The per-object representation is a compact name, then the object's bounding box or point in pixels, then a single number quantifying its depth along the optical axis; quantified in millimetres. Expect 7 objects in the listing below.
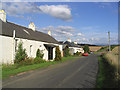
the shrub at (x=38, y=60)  17555
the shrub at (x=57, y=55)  22475
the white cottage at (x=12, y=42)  14438
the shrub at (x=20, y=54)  15726
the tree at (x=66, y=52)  38350
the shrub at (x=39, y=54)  21117
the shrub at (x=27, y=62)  15218
